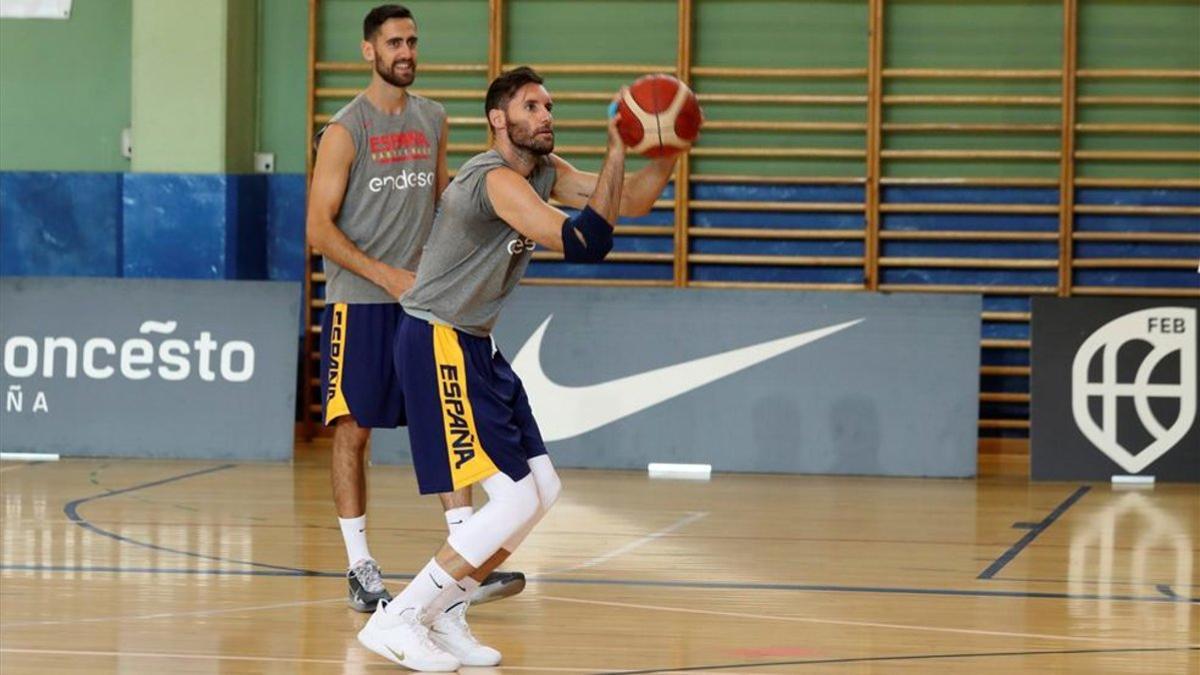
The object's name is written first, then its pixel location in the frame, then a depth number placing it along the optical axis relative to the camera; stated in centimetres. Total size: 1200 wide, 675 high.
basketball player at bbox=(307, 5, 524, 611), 1018
